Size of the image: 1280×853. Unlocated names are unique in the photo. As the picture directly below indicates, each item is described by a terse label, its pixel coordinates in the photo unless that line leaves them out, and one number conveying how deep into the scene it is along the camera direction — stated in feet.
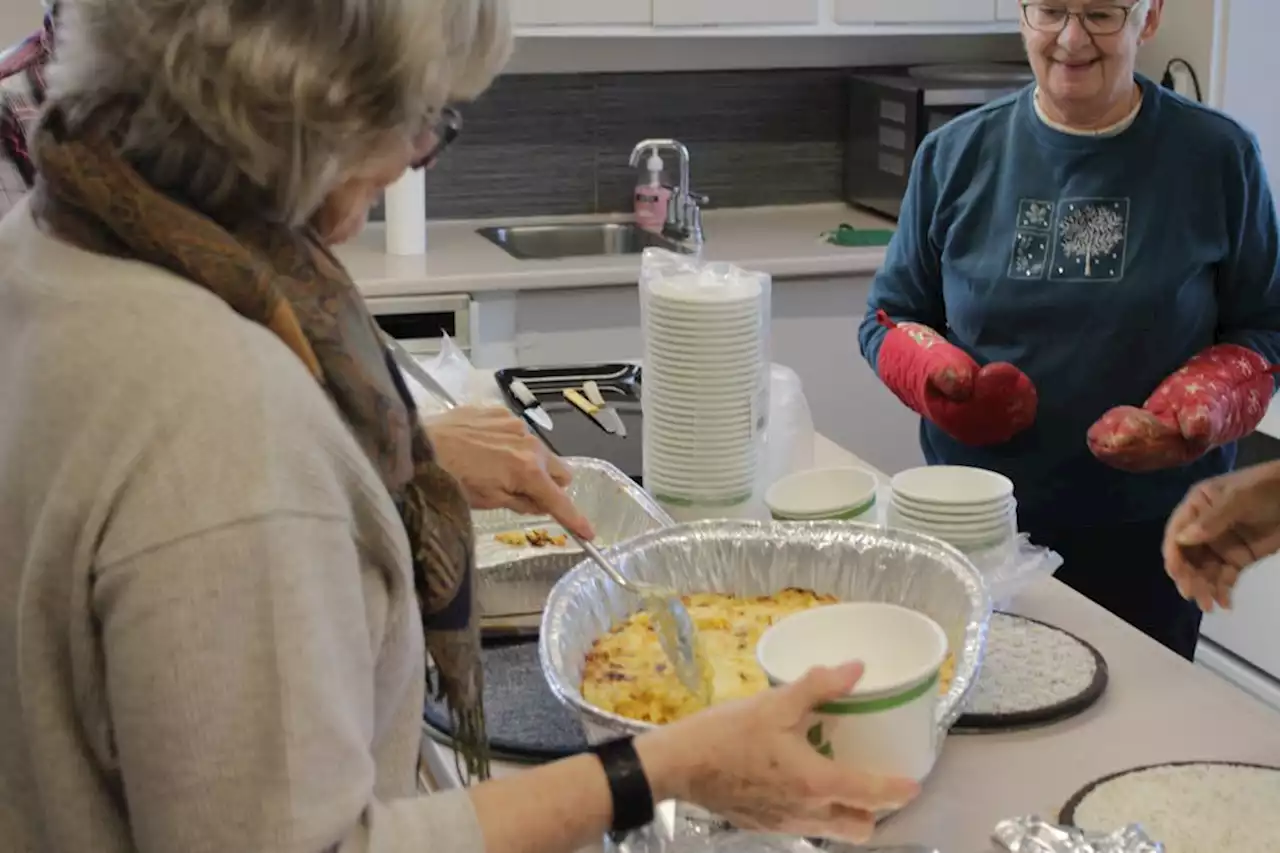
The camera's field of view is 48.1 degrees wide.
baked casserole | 3.88
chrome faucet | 10.35
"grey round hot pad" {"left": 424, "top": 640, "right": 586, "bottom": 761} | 3.95
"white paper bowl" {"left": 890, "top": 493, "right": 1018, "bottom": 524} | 4.66
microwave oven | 10.36
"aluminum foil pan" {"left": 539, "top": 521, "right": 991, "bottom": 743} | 4.17
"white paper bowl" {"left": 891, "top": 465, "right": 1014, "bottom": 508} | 4.68
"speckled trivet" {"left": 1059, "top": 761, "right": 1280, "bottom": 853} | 3.47
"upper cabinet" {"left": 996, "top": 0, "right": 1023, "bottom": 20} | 10.83
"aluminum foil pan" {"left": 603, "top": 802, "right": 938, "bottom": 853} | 3.30
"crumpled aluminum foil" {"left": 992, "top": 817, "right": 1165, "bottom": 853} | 3.24
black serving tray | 6.02
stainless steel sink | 11.17
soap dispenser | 11.15
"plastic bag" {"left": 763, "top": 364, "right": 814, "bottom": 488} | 5.77
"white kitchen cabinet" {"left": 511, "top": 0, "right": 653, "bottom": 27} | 9.86
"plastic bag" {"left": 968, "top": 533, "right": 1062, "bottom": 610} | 4.61
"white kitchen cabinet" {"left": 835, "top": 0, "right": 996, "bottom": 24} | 10.53
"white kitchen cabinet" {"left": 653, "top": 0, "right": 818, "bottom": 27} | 10.11
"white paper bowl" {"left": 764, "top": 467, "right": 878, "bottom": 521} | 4.87
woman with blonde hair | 2.32
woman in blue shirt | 5.83
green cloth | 10.49
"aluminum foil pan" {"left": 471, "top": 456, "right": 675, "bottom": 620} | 4.81
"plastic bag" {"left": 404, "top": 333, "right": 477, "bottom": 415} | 6.28
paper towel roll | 9.92
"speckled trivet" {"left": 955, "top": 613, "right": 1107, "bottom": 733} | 4.02
